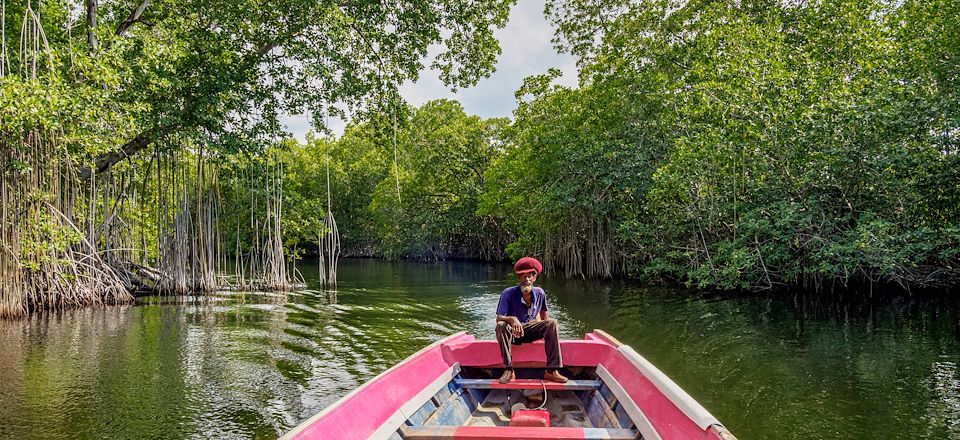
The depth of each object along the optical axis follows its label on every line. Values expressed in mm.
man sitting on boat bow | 5445
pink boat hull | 3143
